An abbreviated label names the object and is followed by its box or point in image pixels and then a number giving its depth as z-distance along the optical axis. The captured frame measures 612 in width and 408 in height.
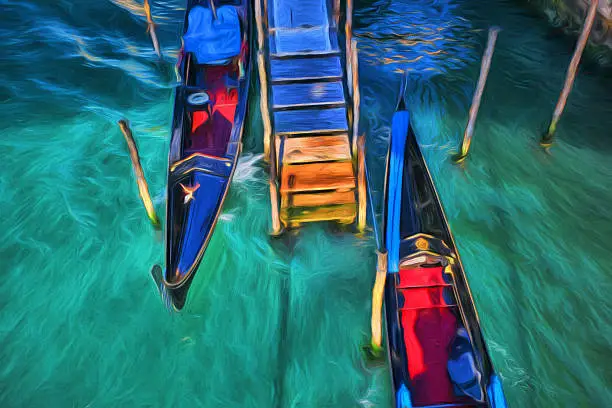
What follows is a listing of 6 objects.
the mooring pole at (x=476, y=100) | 5.47
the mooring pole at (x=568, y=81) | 5.70
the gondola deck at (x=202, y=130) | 4.75
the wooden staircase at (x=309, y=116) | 5.48
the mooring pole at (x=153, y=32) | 7.46
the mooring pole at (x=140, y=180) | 4.76
